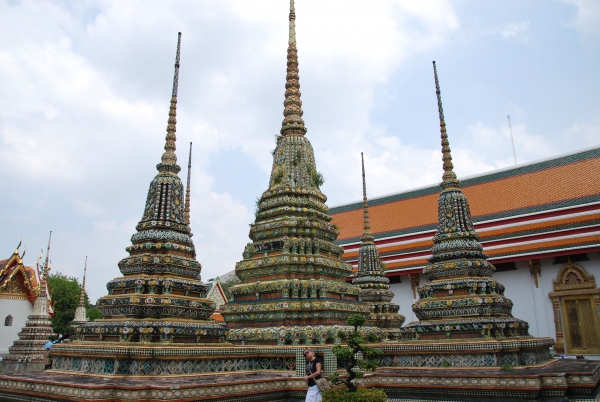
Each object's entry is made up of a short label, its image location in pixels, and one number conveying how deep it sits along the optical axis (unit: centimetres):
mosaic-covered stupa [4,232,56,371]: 1733
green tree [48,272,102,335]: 3547
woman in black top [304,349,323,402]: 568
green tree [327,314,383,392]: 608
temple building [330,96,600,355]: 1742
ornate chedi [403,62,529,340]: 852
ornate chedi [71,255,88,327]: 2296
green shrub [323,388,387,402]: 562
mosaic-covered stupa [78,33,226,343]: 729
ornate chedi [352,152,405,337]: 1391
